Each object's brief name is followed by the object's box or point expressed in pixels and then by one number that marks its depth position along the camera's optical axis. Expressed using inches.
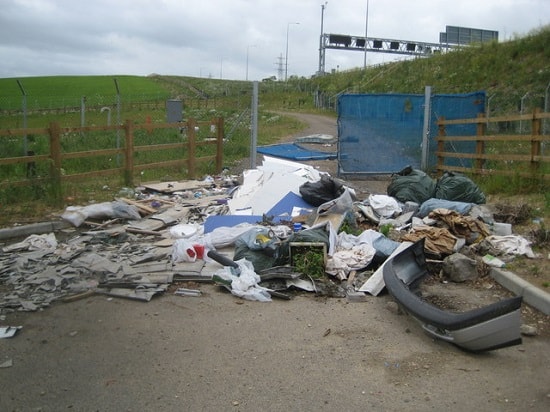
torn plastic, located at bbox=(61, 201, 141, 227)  333.1
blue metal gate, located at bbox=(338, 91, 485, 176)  538.3
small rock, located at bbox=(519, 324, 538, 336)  179.5
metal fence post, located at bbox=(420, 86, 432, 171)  541.0
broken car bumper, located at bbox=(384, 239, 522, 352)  154.9
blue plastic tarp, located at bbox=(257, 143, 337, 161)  668.1
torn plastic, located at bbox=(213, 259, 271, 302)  216.5
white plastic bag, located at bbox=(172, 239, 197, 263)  257.3
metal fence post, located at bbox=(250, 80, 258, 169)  548.1
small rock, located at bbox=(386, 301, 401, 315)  202.2
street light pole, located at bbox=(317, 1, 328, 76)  2759.4
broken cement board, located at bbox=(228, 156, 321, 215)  356.2
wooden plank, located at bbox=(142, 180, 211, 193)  439.8
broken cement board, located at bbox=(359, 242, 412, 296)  222.7
